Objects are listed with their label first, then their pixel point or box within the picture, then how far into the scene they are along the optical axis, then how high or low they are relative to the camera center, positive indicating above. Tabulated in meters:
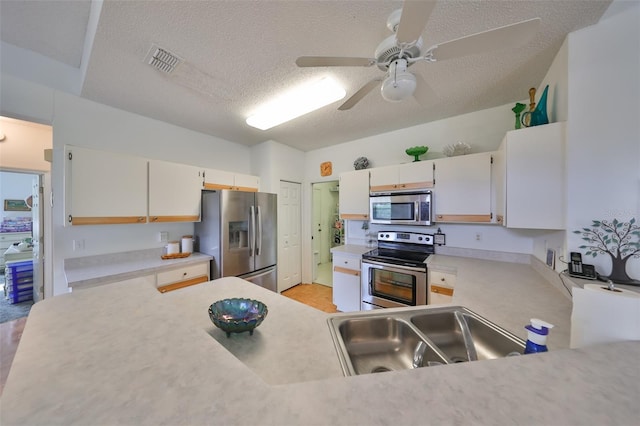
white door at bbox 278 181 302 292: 3.60 -0.44
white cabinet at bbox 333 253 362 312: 2.76 -0.93
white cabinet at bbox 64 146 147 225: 1.92 +0.22
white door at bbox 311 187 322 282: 4.14 -0.24
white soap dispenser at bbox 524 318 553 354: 0.66 -0.38
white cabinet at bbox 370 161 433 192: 2.54 +0.44
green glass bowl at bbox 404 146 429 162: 2.66 +0.76
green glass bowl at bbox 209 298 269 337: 0.90 -0.47
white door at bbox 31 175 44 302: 2.51 -0.35
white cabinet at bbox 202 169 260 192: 2.84 +0.44
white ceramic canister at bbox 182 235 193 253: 2.66 -0.42
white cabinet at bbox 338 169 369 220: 2.99 +0.24
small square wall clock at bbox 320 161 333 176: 3.77 +0.76
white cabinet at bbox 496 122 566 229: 1.54 +0.27
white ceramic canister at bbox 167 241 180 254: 2.59 -0.45
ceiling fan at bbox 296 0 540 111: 0.94 +0.84
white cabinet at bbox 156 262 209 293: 2.21 -0.72
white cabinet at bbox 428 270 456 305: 2.06 -0.73
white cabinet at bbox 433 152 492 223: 2.21 +0.25
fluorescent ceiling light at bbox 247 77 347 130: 1.97 +1.12
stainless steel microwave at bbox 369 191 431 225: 2.52 +0.05
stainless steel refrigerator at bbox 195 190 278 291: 2.58 -0.31
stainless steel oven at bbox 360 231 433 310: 2.25 -0.68
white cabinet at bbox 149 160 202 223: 2.37 +0.23
